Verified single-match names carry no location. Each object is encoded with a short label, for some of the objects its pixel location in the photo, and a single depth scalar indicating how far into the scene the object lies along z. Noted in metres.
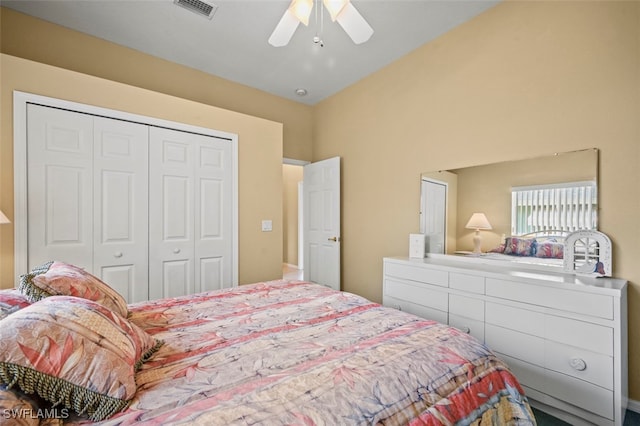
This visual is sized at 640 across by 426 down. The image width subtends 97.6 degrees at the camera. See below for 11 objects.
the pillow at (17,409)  0.65
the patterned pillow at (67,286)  1.10
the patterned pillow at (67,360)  0.72
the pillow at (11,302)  1.06
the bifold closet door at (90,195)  2.23
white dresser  1.57
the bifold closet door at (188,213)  2.76
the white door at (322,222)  3.89
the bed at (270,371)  0.75
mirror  2.07
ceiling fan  1.70
